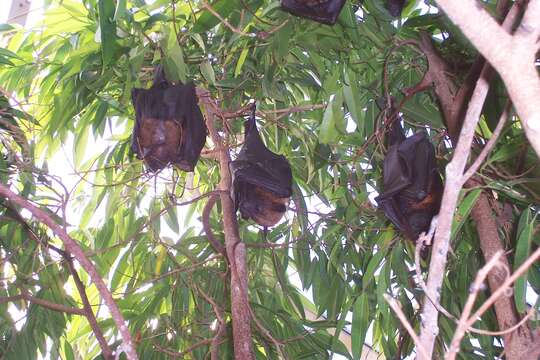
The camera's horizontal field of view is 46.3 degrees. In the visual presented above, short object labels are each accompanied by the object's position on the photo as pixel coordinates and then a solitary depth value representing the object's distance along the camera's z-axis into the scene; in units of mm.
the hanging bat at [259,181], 1538
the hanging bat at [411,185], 1375
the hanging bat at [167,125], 1469
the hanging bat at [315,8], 1216
